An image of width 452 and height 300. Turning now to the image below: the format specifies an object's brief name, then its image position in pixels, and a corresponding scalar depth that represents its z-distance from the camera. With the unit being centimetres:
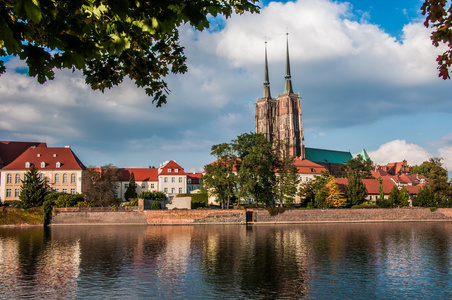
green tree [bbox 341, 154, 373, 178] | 9731
